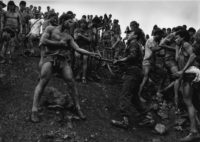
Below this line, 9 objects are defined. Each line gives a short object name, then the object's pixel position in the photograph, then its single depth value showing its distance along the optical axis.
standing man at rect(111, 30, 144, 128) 6.15
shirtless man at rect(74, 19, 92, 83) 7.32
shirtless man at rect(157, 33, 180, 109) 6.64
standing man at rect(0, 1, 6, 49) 7.68
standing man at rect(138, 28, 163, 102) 6.75
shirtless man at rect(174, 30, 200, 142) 5.38
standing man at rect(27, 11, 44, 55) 8.47
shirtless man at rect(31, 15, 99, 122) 5.36
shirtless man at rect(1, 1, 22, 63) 7.59
